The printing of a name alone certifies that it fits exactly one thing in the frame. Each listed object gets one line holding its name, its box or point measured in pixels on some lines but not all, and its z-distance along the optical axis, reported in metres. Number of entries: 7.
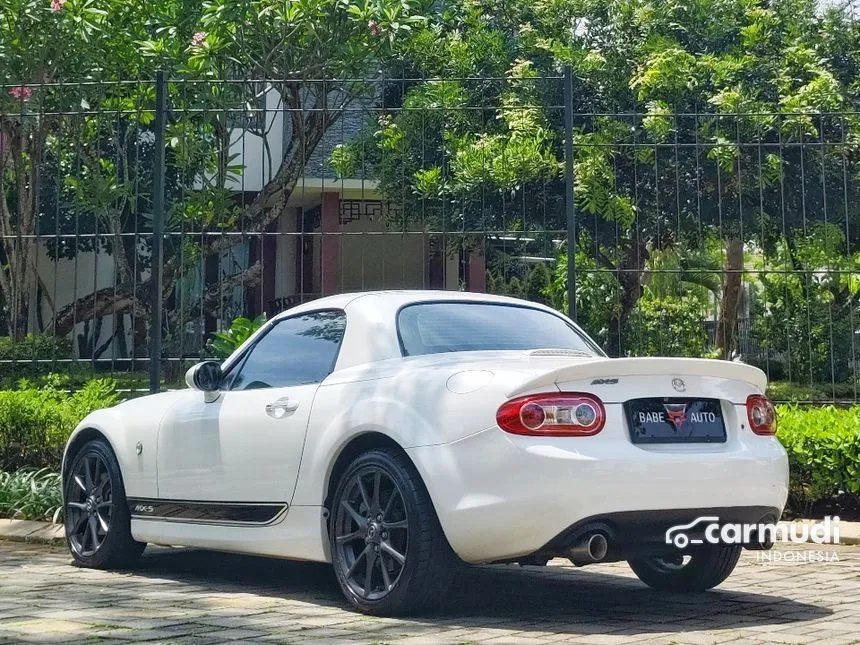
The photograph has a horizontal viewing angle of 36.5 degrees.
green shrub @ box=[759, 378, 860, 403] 15.66
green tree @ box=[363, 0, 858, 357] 17.69
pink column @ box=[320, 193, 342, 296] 20.97
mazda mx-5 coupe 5.33
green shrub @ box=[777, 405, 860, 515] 8.73
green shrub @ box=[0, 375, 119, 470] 10.13
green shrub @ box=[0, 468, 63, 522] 9.40
